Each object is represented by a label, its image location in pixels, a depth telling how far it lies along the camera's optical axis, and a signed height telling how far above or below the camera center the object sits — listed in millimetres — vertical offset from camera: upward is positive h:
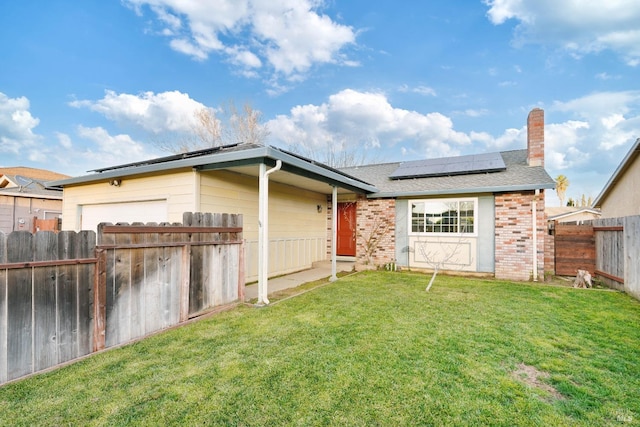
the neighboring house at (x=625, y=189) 8961 +1030
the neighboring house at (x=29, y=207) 12570 +408
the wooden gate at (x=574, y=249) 7695 -954
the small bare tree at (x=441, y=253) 8281 -1176
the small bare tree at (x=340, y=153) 22000 +4998
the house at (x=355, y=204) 5977 +308
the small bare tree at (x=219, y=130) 18625 +6007
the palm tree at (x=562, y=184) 39556 +4565
